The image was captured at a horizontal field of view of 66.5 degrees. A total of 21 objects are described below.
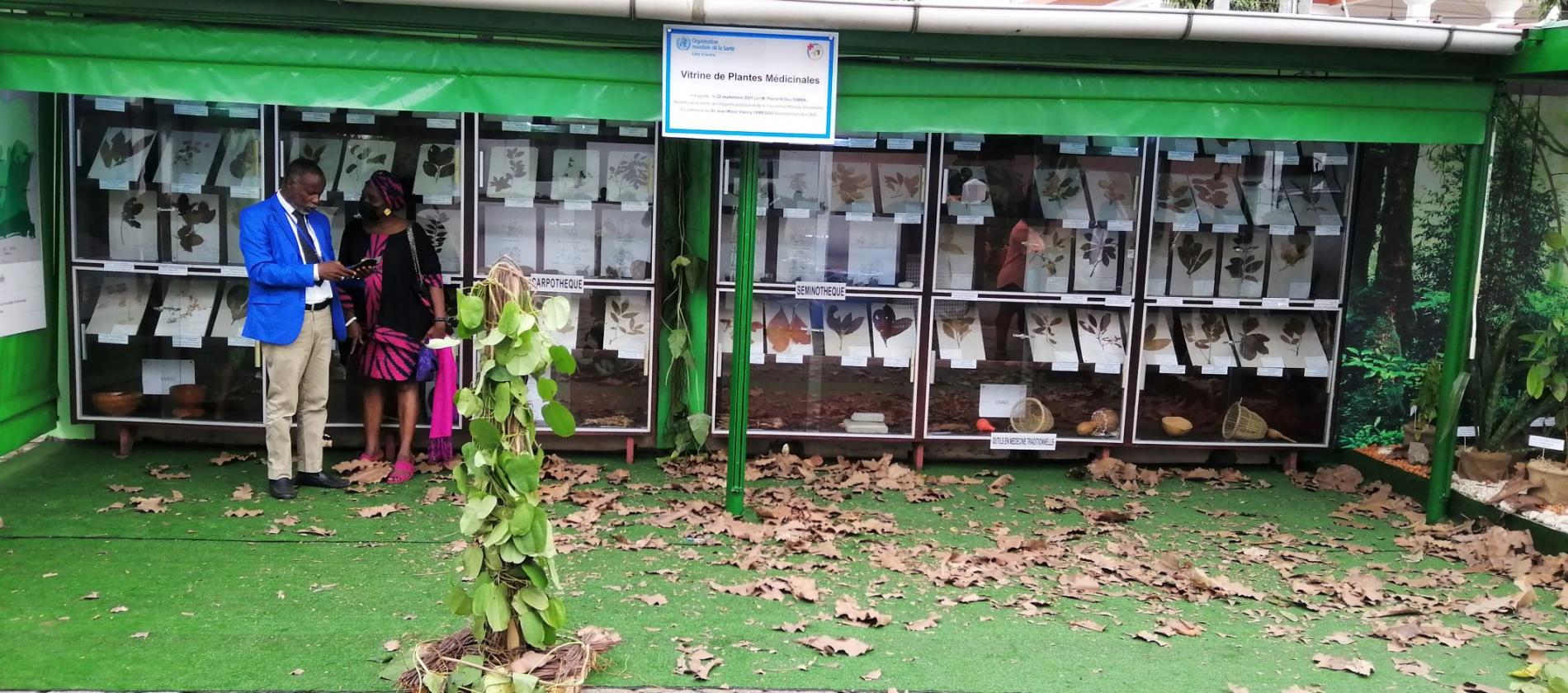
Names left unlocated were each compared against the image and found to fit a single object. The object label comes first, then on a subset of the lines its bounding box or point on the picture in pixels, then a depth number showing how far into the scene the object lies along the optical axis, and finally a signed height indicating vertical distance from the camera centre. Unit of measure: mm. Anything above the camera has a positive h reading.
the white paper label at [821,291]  7953 -249
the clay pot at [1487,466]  7266 -1125
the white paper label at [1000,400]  8266 -959
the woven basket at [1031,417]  8234 -1067
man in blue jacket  6641 -424
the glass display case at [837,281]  7969 -195
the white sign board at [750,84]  6047 +846
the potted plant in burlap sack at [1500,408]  7195 -765
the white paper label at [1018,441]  8055 -1209
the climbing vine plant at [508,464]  4047 -760
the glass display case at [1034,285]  8055 -152
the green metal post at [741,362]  6422 -619
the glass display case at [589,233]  7812 +63
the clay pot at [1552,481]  6723 -1113
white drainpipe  5820 +1191
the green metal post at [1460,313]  6781 -189
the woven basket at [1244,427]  8305 -1077
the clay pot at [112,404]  7629 -1143
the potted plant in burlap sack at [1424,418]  7602 -913
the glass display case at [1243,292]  8156 -146
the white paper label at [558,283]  7785 -263
